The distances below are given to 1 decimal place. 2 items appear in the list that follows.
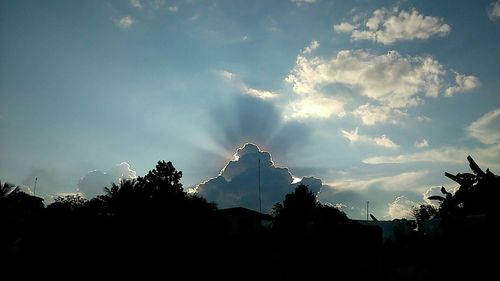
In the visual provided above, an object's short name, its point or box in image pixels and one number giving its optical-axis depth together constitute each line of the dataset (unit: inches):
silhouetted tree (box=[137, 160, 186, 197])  2306.6
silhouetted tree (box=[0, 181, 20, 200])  1055.0
